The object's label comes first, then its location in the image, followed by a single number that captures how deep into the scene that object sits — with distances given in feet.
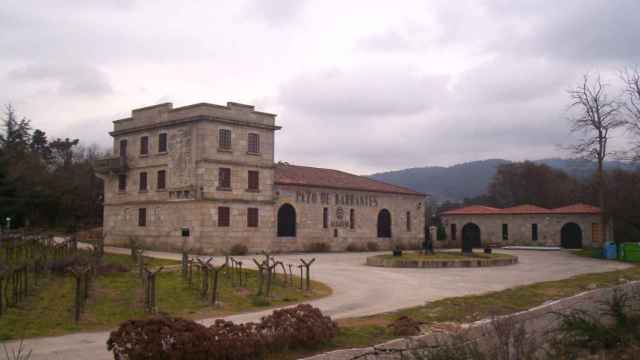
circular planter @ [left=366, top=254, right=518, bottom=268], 95.09
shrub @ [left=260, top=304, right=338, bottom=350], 30.07
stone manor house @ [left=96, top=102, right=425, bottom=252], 118.73
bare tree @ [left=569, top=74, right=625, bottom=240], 136.15
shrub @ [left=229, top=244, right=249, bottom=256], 118.01
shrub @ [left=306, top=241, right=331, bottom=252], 135.13
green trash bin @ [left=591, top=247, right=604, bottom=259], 124.91
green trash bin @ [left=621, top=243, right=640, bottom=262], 115.85
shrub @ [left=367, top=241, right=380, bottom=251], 149.22
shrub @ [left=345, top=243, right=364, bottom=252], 143.84
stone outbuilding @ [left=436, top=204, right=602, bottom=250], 156.87
